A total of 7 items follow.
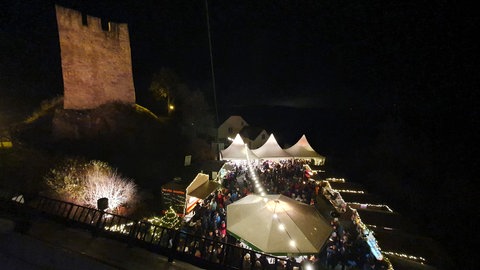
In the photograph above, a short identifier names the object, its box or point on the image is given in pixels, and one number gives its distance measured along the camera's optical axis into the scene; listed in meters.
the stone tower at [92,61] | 16.80
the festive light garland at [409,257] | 7.50
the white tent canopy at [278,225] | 5.42
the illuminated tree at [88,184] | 11.36
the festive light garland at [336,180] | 16.05
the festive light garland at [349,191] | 13.60
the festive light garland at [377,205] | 11.86
